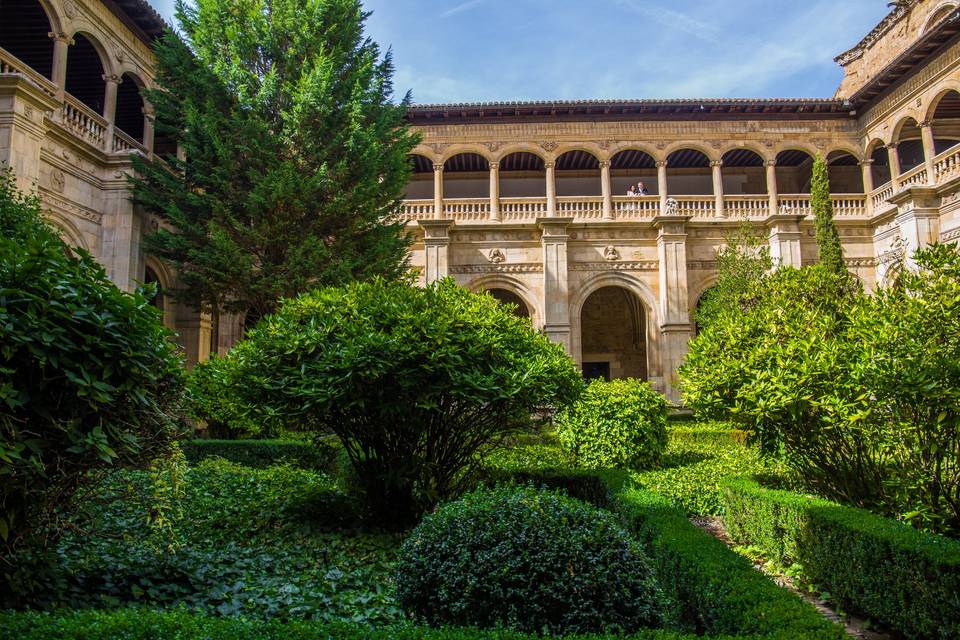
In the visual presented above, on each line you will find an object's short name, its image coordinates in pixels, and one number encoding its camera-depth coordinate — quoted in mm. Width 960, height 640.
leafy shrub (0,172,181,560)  3561
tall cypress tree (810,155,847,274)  19516
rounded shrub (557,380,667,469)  11000
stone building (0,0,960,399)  19266
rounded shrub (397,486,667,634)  4066
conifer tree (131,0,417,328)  14383
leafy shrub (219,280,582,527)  6574
